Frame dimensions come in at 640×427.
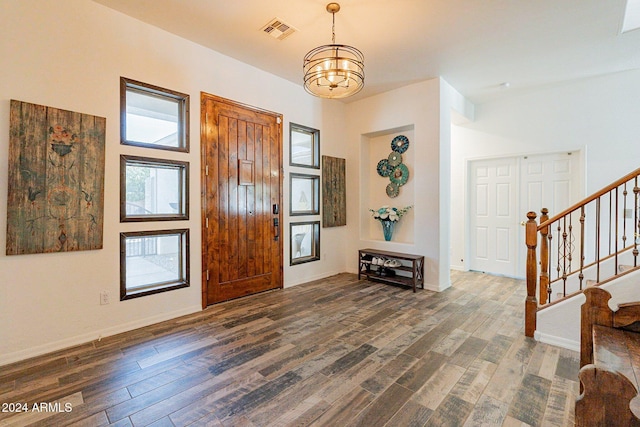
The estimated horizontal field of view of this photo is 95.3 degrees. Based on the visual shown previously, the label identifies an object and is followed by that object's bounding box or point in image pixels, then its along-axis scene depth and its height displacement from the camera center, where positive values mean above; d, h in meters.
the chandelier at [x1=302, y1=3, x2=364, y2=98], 2.56 +1.23
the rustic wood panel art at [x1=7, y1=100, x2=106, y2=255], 2.31 +0.26
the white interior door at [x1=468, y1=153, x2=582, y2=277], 4.56 +0.20
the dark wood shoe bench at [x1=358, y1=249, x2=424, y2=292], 4.29 -0.93
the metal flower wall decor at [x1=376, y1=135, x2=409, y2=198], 4.89 +0.73
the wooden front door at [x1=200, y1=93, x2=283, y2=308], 3.51 +0.14
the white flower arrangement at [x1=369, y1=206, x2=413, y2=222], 4.84 -0.05
